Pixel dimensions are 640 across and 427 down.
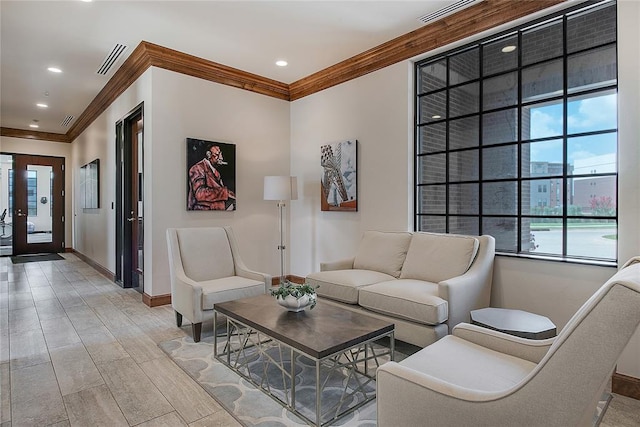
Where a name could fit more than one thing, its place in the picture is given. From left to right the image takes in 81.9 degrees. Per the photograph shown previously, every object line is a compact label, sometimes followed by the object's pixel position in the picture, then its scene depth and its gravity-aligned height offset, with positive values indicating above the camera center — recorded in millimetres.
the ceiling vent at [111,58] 4128 +1788
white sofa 2676 -641
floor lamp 4555 +249
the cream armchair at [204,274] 3121 -655
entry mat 7695 -1107
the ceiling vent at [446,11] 3211 +1782
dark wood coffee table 1999 -791
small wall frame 6434 +433
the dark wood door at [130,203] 5086 +57
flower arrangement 2493 -581
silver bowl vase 2480 -644
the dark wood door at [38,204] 8414 +68
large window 2801 +613
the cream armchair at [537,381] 996 -592
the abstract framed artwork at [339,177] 4484 +387
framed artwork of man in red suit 4449 +398
